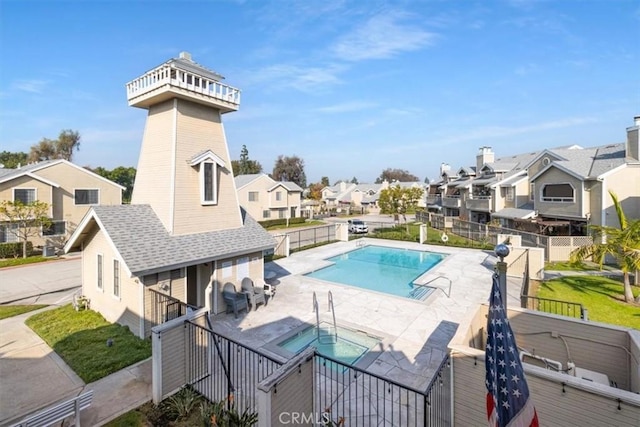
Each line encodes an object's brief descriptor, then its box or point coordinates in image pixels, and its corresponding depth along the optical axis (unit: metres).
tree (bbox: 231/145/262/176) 80.56
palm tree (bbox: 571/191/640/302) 13.07
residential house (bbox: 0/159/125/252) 23.59
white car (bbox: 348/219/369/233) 35.06
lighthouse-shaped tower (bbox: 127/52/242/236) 11.31
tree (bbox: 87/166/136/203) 67.40
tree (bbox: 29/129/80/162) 56.94
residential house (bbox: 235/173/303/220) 41.22
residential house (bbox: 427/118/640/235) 21.88
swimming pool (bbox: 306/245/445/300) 16.56
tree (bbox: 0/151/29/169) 66.61
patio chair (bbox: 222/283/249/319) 11.78
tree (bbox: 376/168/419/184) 120.25
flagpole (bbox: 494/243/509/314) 4.48
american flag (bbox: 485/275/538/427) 3.51
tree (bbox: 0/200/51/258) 22.33
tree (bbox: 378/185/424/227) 32.66
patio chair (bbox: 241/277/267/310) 12.30
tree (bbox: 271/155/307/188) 86.00
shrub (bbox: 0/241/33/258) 22.78
